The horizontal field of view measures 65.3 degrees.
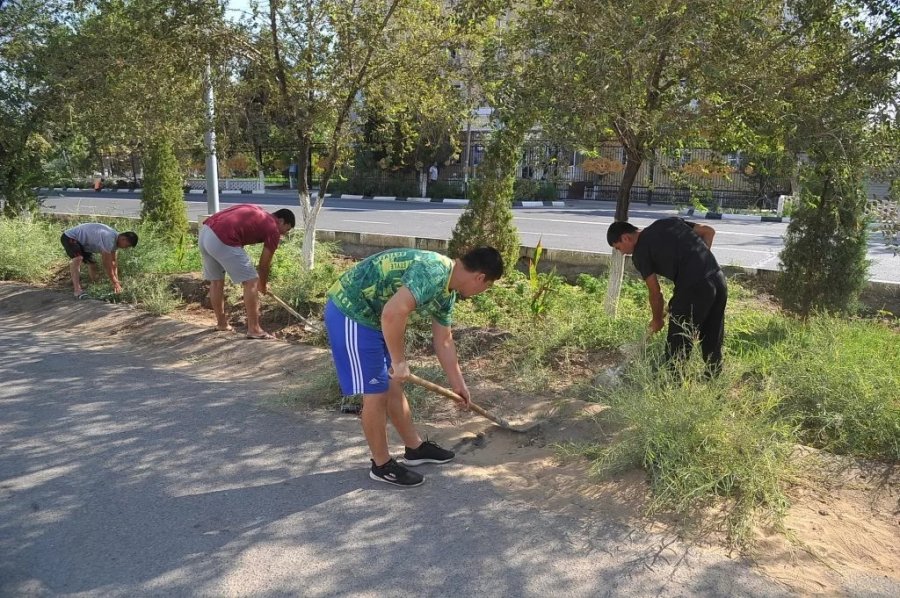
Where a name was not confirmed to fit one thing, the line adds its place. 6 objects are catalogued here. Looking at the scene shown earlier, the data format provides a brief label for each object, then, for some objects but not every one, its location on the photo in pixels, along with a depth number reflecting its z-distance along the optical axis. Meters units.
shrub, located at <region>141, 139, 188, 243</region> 11.37
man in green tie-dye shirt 3.27
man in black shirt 4.38
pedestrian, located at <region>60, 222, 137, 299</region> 8.38
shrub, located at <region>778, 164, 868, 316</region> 6.12
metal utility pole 7.59
